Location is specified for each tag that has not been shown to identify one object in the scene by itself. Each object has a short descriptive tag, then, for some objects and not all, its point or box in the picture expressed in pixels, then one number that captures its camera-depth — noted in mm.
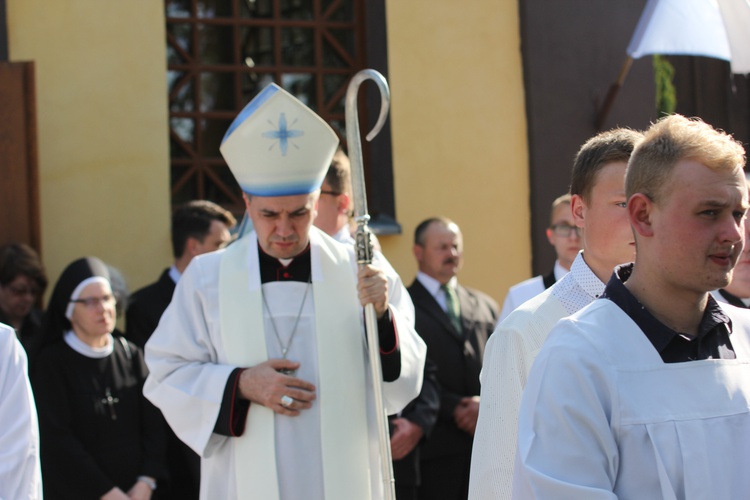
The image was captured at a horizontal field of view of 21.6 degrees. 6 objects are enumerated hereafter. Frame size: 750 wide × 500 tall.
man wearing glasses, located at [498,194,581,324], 11121
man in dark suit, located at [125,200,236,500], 11081
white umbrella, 11687
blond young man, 4169
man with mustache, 11047
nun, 9739
